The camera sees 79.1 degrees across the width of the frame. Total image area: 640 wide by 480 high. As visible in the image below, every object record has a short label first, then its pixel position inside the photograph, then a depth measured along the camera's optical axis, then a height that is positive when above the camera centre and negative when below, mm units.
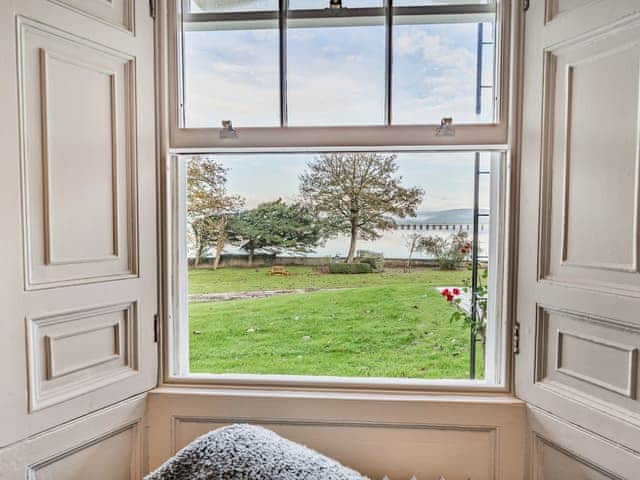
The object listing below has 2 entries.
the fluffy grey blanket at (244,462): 825 -527
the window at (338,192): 1290 +109
